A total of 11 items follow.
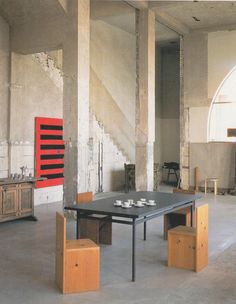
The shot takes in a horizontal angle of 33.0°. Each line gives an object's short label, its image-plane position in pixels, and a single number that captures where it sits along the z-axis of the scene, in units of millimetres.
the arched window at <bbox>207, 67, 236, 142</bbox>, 12227
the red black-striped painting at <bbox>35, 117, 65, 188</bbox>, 9602
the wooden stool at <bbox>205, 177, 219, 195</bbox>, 11820
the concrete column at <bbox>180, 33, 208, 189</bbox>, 12602
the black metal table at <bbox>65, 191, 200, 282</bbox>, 4391
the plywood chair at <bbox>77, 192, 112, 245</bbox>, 5715
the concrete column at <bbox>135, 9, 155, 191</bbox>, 10141
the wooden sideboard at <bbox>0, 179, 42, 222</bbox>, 7156
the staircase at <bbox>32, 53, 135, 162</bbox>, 10117
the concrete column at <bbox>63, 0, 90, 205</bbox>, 7711
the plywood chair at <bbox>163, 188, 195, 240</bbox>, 6207
